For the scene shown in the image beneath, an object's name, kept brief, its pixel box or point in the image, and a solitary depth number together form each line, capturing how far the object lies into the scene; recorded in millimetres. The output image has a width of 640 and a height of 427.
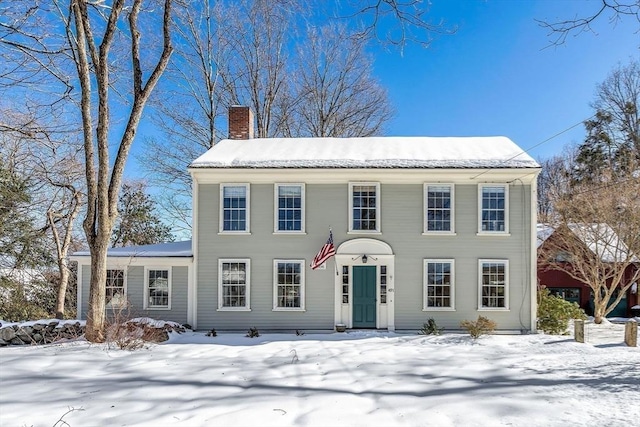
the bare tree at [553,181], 20078
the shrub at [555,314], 12594
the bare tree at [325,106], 24891
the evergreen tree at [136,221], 22297
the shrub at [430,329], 12219
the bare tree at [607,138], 24891
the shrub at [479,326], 11664
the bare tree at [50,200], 15203
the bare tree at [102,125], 10203
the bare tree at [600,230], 16812
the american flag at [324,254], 12080
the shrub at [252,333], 12023
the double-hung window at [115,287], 12883
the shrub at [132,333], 9383
